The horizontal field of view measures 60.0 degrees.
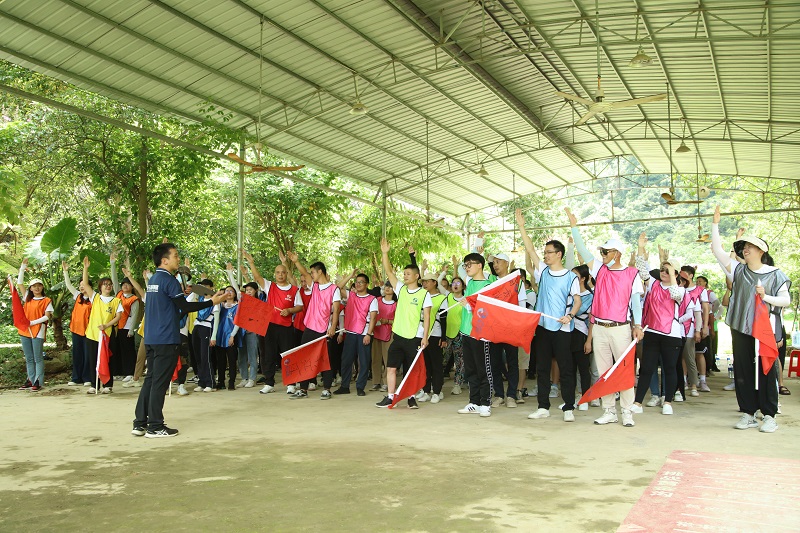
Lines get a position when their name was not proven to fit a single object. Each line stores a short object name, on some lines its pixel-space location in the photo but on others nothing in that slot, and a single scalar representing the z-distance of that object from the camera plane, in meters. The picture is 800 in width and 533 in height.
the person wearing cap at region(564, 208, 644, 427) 6.25
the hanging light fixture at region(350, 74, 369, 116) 12.80
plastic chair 9.27
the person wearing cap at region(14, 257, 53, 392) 8.75
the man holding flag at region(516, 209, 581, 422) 6.50
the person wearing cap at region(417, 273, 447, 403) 7.75
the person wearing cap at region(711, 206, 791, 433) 5.80
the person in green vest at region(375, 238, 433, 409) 7.20
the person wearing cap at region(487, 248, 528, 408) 7.28
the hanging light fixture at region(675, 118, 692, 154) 17.60
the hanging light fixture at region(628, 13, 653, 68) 11.02
